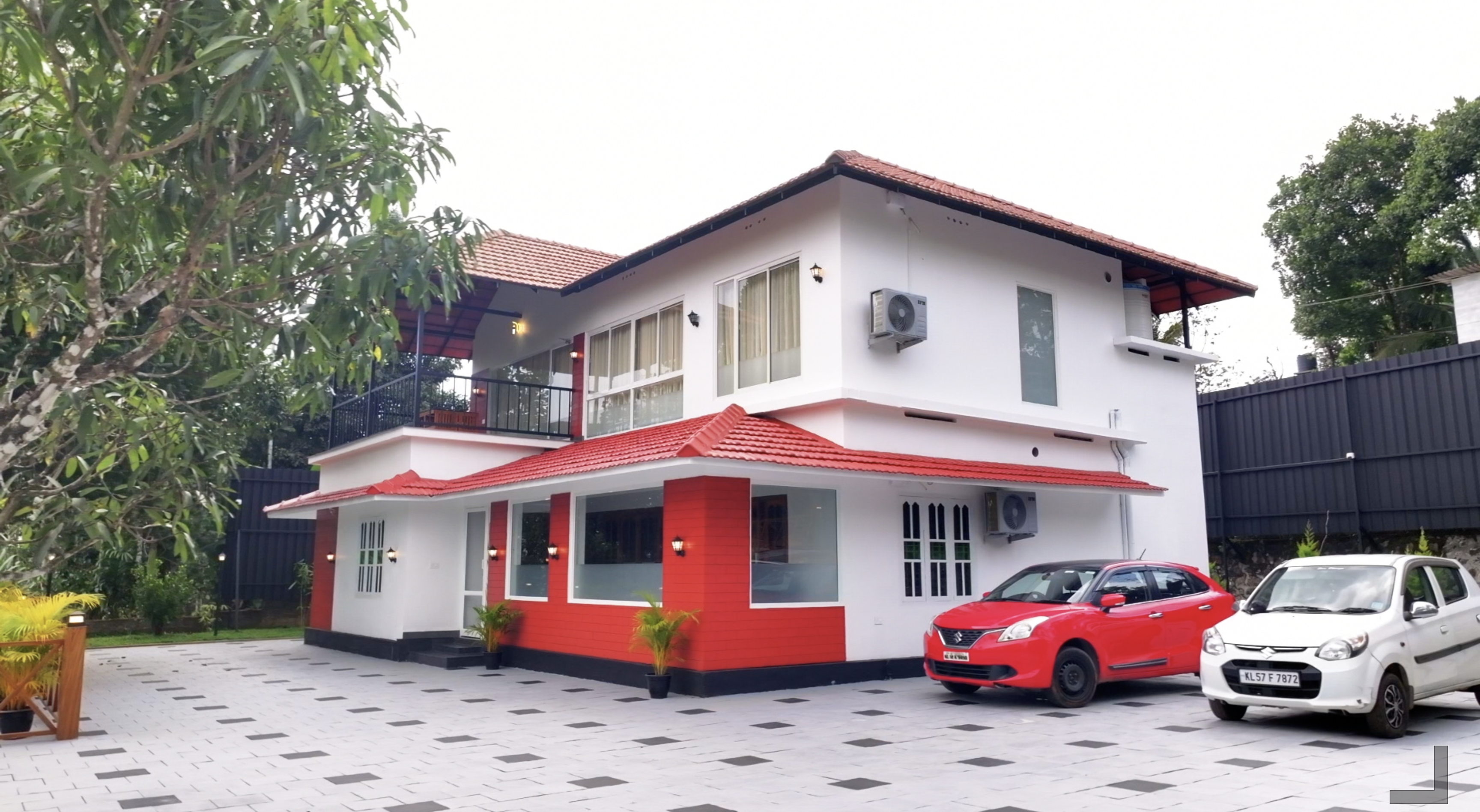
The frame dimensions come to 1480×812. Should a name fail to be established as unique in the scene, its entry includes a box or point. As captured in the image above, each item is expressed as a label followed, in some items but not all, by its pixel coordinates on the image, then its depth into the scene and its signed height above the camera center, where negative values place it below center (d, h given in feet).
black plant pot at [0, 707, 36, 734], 27.76 -4.58
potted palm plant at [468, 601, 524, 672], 45.21 -3.31
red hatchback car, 31.27 -2.64
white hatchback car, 24.43 -2.42
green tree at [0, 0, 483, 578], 13.15 +5.51
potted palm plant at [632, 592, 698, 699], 34.88 -2.97
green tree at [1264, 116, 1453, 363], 74.90 +22.51
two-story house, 37.04 +4.71
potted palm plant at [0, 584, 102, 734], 27.63 -2.88
